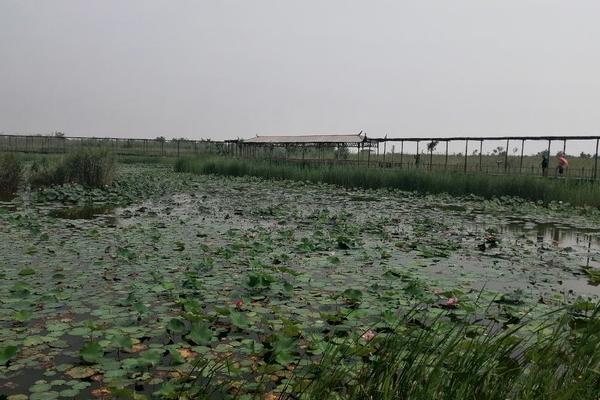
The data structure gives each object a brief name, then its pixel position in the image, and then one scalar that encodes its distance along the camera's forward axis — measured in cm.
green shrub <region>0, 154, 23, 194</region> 1353
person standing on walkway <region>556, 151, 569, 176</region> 2029
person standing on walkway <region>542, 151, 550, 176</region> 2020
